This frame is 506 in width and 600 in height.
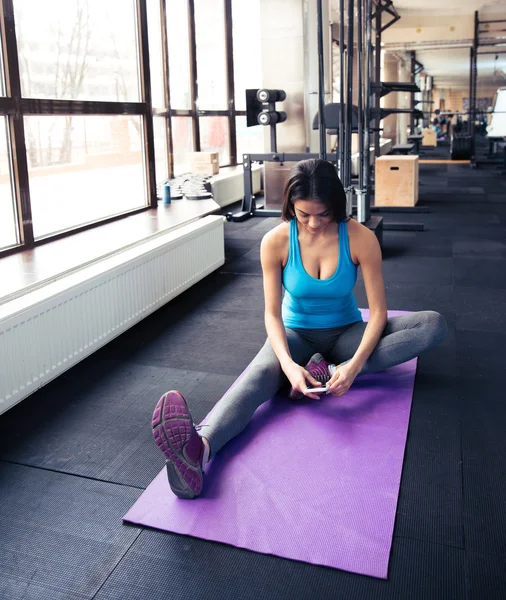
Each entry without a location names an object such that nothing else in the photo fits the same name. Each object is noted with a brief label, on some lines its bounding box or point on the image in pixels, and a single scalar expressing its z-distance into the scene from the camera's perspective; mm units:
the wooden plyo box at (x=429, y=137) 16141
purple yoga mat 1471
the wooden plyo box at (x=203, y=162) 6652
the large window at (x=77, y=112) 2949
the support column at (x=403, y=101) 15180
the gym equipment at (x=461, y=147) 11602
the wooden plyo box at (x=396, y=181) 6383
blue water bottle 4477
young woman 1895
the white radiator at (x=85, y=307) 2186
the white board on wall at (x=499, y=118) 9969
